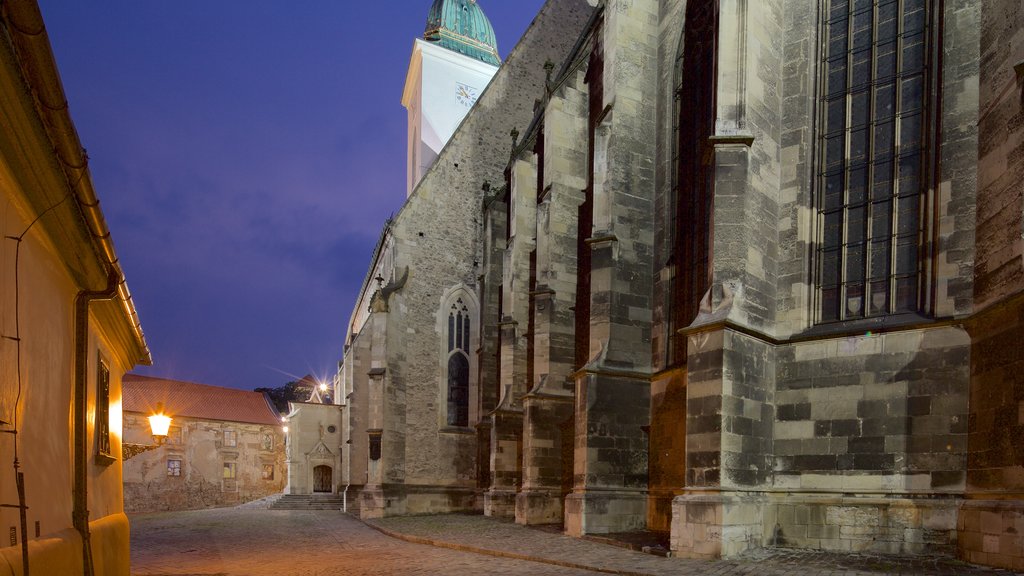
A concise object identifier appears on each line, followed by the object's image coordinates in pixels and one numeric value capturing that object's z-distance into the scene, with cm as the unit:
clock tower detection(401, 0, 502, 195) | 3722
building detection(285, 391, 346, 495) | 3103
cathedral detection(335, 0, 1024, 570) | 865
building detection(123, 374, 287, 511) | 3447
